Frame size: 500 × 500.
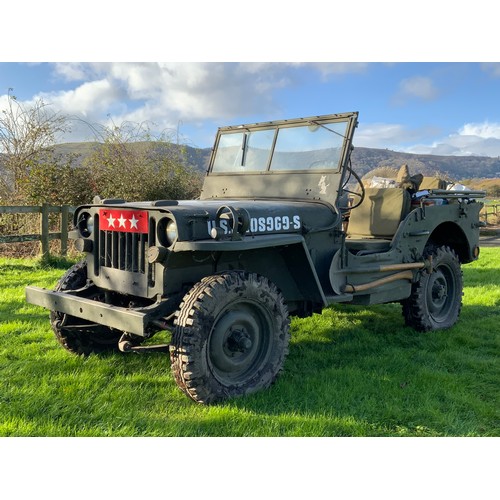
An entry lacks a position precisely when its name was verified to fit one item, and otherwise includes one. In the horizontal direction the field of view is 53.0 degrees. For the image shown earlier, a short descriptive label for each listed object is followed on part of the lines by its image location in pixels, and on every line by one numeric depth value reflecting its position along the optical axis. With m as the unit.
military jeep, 3.46
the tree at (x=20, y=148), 11.26
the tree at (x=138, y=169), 11.09
